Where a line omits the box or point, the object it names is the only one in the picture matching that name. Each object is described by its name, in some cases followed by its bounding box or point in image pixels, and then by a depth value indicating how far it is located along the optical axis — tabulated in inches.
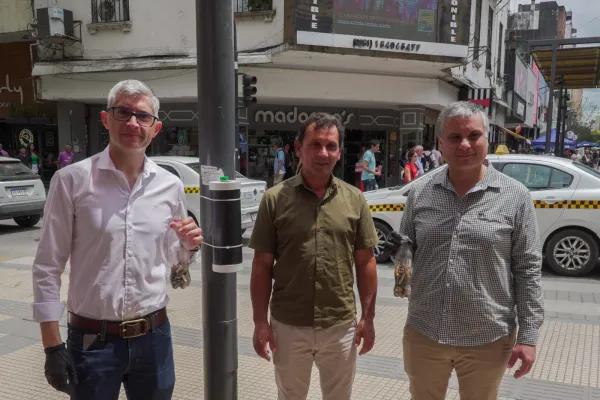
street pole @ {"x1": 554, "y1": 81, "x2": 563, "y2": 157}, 911.2
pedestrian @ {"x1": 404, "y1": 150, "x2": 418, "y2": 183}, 462.6
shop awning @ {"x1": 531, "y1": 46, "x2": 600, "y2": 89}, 757.9
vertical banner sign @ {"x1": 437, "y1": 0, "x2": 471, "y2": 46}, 589.0
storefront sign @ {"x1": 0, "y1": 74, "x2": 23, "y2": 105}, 789.9
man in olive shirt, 95.0
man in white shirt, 79.7
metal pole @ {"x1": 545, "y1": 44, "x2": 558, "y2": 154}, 657.0
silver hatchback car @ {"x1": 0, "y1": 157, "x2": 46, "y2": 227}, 403.2
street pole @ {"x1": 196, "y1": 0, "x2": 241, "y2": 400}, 105.1
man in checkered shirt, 89.0
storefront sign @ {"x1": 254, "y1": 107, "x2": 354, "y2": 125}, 675.4
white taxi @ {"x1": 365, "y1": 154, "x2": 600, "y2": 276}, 269.6
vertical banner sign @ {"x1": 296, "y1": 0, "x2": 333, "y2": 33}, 537.7
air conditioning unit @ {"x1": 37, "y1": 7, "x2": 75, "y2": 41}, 627.5
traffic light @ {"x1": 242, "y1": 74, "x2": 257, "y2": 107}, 447.0
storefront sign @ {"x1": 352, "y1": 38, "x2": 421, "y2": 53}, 557.3
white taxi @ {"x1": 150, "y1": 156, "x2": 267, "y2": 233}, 351.6
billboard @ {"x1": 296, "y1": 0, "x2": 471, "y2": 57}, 541.3
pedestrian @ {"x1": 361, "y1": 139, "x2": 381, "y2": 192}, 483.5
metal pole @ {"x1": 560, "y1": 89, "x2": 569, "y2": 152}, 1009.5
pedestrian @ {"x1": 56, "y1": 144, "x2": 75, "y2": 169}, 641.6
